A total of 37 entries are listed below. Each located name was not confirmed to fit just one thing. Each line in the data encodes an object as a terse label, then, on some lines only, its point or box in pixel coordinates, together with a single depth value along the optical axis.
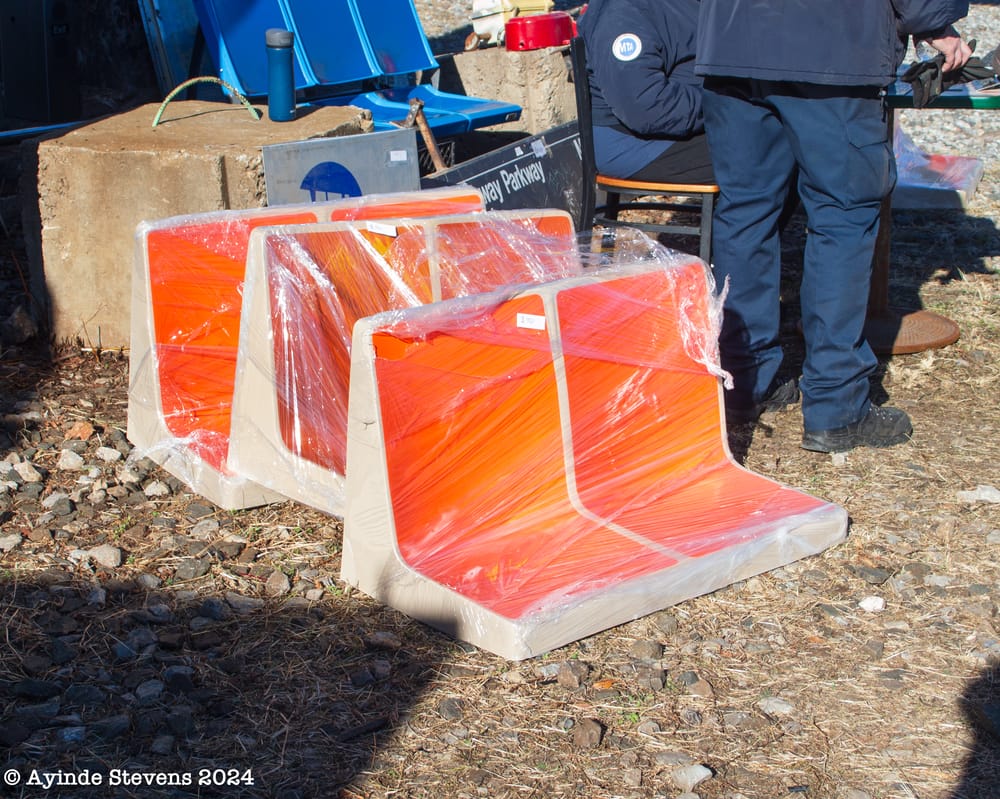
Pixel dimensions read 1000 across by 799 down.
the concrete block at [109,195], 4.27
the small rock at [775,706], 2.45
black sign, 5.57
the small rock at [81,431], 3.83
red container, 7.51
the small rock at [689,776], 2.22
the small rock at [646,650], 2.63
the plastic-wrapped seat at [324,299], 3.21
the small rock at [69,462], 3.59
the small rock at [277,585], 2.91
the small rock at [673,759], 2.28
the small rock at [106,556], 3.02
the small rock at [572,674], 2.52
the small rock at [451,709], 2.41
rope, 4.33
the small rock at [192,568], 2.97
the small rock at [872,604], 2.86
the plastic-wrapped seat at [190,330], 3.56
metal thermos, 4.96
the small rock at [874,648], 2.67
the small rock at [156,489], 3.45
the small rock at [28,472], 3.50
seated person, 4.28
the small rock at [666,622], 2.74
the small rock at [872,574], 2.98
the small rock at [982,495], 3.46
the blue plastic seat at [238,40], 6.45
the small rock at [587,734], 2.33
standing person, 3.39
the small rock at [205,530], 3.20
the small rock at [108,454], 3.67
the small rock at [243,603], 2.83
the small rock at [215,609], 2.79
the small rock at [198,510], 3.32
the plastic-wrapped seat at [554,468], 2.70
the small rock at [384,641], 2.65
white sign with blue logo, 4.30
